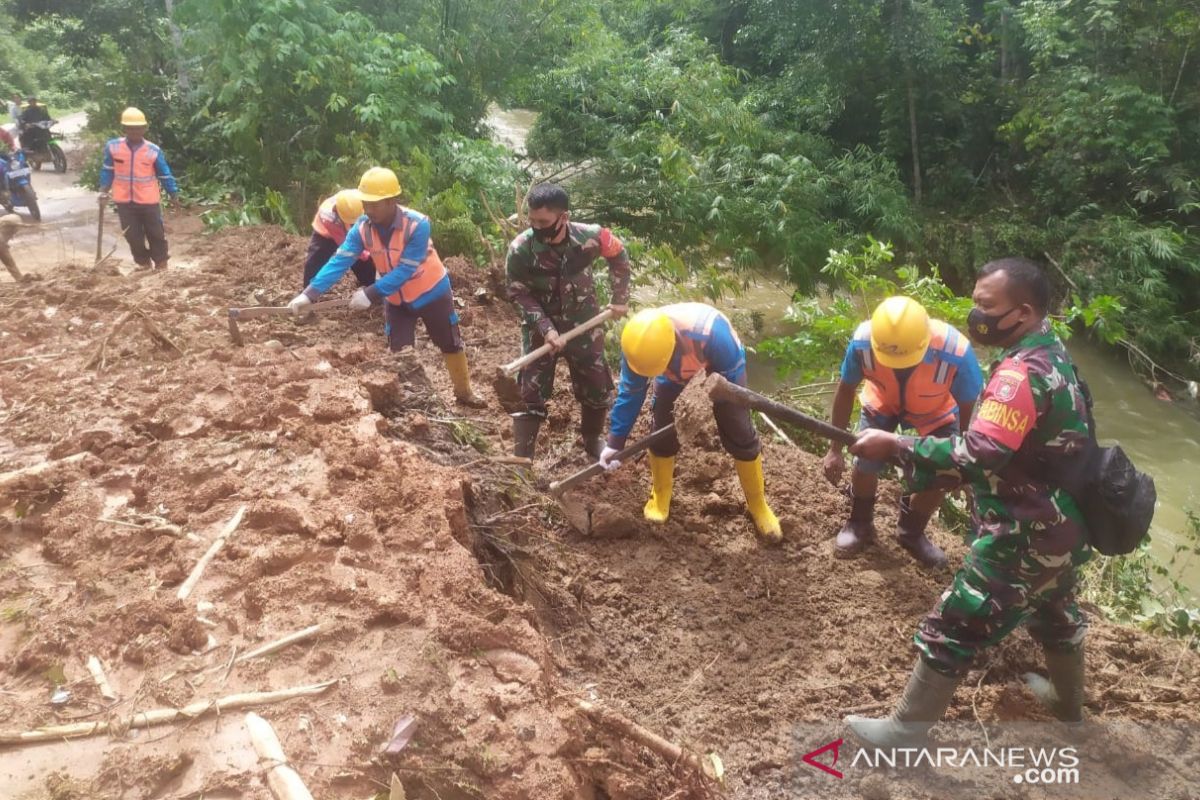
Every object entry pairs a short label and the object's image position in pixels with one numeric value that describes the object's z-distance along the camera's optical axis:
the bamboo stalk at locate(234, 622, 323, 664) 2.41
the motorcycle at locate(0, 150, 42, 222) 9.41
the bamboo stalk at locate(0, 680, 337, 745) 2.15
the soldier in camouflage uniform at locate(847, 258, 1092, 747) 2.42
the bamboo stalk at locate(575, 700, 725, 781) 2.41
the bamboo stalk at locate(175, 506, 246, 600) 2.66
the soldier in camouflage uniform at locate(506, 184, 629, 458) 4.39
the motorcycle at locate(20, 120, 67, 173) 12.95
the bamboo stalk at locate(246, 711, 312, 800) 1.99
